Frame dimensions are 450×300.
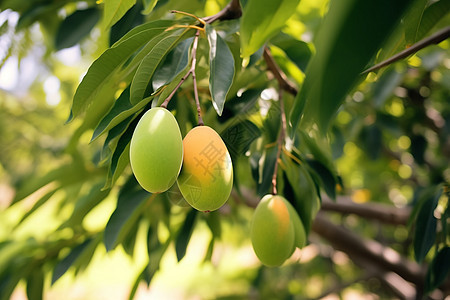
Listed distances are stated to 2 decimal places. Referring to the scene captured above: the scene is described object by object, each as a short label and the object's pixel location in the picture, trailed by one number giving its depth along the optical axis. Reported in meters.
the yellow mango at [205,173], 0.49
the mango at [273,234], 0.60
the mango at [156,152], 0.45
